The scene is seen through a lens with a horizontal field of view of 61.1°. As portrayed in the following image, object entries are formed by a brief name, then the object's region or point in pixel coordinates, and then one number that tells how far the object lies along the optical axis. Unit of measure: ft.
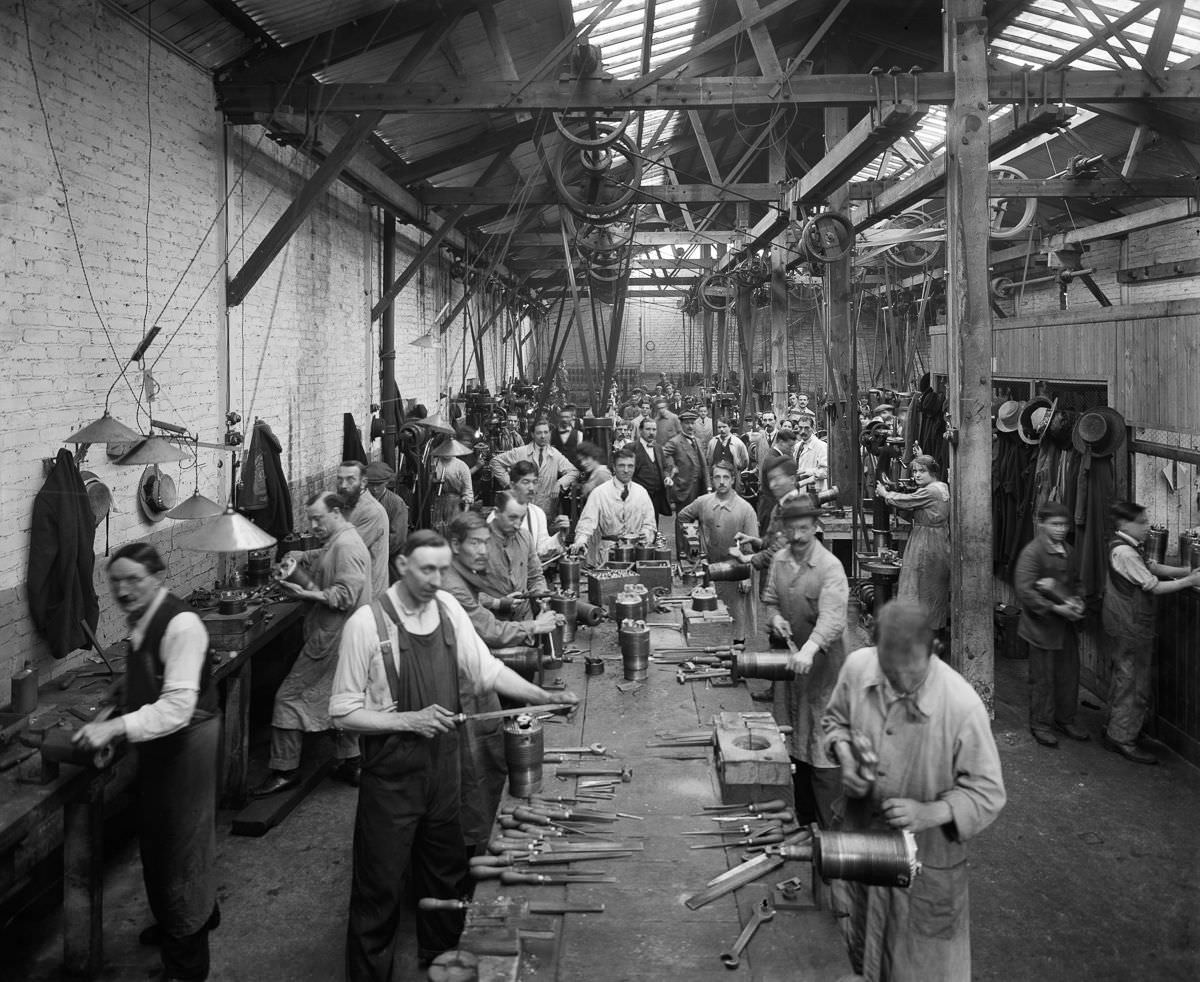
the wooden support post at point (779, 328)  48.32
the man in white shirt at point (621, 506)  26.63
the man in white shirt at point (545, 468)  32.19
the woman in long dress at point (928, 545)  26.08
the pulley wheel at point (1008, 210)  35.45
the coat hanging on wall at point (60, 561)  18.66
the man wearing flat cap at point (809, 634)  17.24
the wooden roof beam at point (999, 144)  24.63
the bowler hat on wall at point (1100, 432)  25.22
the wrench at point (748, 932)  9.99
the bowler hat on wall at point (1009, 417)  31.55
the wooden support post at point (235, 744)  20.42
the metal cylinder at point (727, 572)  21.97
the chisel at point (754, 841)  12.29
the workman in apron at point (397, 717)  13.08
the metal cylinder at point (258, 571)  25.43
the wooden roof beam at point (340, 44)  26.05
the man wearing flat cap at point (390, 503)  26.27
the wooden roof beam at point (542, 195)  40.24
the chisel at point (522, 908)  10.87
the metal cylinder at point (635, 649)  18.26
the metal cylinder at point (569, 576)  22.56
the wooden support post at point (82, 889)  14.69
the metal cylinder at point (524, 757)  13.74
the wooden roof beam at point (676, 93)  24.80
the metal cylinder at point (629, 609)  19.24
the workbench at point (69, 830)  13.48
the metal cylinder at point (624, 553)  24.53
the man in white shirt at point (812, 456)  36.47
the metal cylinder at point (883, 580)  29.32
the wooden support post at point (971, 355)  23.66
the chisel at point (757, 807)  13.23
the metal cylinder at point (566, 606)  20.84
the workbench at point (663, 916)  9.93
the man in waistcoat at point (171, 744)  13.26
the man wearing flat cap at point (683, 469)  35.12
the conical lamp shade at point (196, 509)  18.37
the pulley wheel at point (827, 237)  32.23
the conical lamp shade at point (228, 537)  15.42
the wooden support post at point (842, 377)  35.37
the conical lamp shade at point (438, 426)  31.55
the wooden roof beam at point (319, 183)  25.77
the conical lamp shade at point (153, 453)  18.93
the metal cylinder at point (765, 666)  16.26
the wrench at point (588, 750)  15.08
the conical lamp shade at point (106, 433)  18.40
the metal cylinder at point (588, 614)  20.18
